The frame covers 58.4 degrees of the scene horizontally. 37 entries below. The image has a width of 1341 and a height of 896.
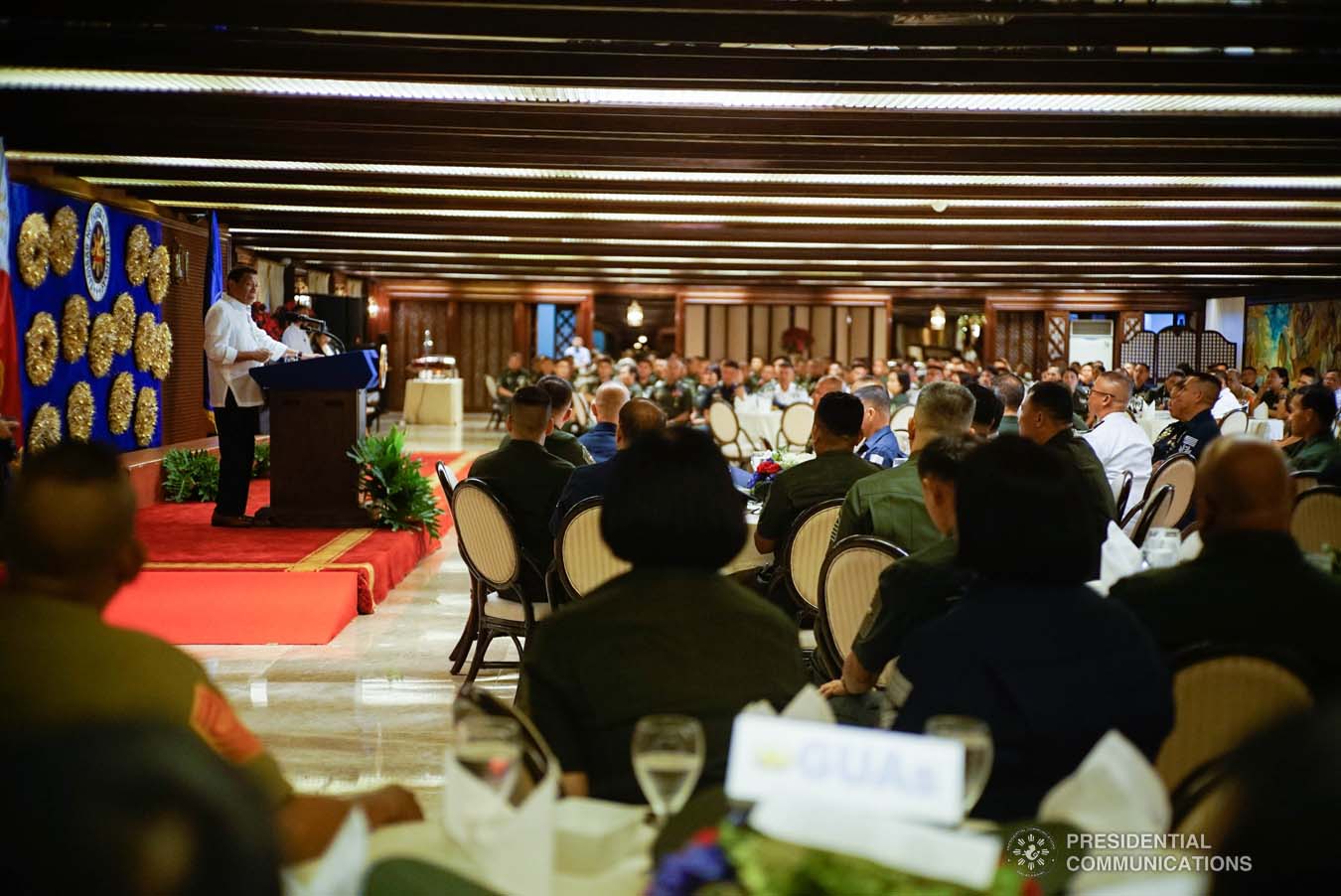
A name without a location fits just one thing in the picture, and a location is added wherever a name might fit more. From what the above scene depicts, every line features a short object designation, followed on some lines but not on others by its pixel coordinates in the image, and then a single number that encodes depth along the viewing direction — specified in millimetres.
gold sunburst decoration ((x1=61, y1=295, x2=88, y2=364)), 8992
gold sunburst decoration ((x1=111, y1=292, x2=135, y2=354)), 9961
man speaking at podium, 7445
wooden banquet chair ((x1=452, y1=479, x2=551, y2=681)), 4863
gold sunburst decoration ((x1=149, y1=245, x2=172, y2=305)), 10680
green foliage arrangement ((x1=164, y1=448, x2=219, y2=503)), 9594
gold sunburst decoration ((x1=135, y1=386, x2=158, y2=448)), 10469
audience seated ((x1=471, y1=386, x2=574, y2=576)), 4984
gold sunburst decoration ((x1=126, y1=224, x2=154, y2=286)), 10211
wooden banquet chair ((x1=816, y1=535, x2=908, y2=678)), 3488
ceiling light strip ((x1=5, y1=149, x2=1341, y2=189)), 8828
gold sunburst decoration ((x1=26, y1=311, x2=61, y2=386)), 8445
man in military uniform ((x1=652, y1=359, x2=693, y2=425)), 12344
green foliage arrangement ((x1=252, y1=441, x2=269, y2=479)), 11336
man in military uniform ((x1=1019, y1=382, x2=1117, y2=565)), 5086
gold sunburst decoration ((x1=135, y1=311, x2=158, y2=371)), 10461
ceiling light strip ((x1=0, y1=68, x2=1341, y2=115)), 6129
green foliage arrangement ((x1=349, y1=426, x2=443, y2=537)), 7977
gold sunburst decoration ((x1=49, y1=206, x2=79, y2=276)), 8742
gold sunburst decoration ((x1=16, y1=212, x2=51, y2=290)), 8250
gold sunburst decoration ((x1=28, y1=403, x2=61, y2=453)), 8531
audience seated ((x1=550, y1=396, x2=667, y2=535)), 4590
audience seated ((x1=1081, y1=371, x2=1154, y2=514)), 6957
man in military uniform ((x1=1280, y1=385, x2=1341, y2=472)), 6070
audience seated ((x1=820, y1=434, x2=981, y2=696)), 2686
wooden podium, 7785
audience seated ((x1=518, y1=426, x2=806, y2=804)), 1958
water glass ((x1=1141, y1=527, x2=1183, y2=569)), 3797
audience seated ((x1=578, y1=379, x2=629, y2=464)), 6574
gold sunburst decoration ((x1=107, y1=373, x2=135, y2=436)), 9891
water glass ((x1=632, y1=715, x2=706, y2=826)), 1590
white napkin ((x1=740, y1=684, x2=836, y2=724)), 1747
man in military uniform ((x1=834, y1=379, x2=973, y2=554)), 3725
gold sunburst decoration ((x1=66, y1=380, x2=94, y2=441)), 9148
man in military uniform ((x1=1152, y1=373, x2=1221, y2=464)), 7066
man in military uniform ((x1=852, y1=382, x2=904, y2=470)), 6746
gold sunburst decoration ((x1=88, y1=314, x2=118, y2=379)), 9539
